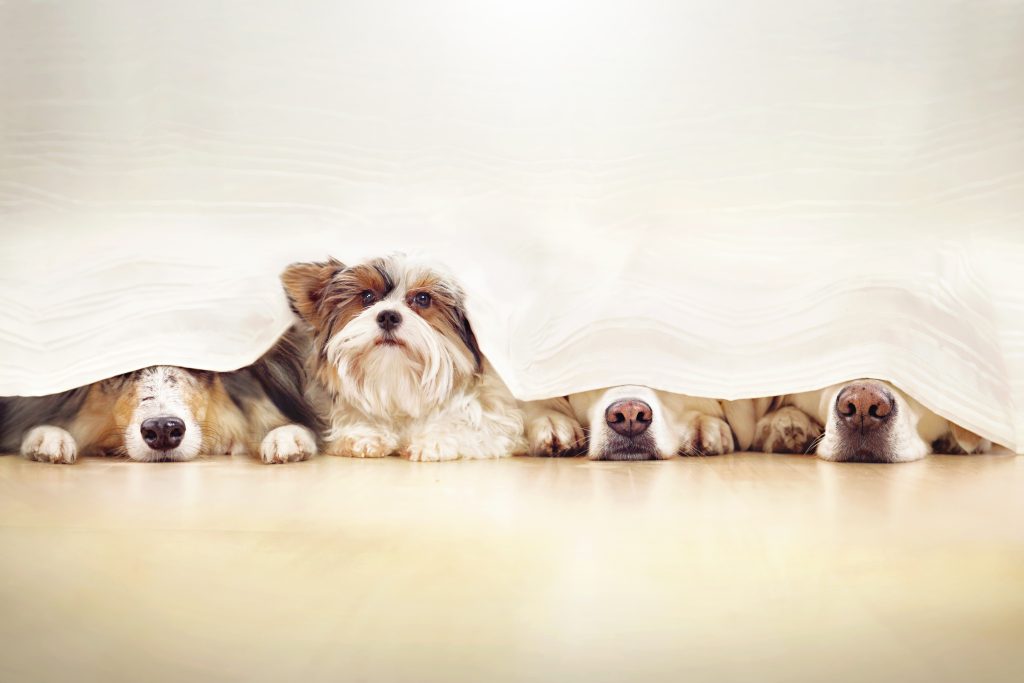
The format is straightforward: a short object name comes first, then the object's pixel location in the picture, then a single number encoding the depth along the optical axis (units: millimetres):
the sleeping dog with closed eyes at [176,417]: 1797
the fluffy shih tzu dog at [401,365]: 1800
